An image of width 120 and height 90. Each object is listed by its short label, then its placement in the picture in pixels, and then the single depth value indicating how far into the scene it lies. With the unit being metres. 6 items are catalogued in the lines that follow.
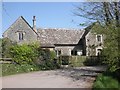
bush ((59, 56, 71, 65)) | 30.16
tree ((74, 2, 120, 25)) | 14.27
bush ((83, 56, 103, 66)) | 32.31
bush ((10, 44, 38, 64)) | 22.78
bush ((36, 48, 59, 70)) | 23.67
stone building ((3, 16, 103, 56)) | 36.55
